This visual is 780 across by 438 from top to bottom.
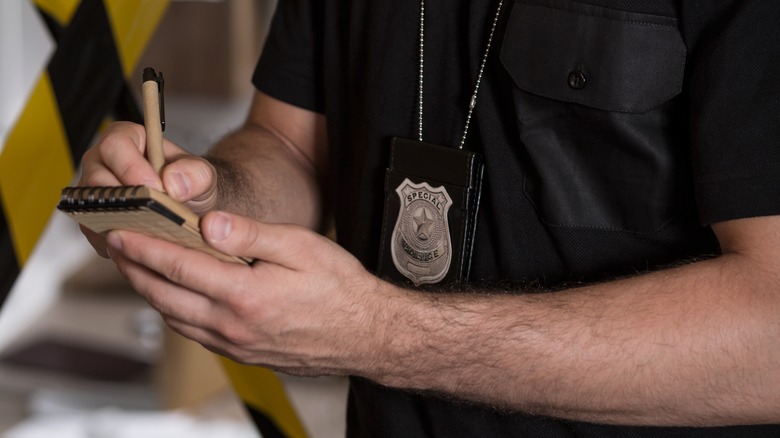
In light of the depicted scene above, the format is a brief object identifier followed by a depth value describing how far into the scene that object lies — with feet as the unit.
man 3.34
